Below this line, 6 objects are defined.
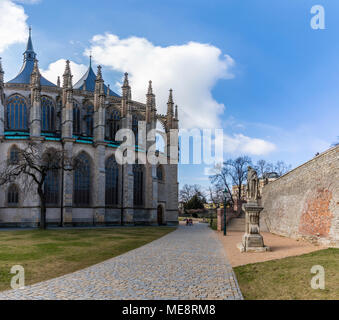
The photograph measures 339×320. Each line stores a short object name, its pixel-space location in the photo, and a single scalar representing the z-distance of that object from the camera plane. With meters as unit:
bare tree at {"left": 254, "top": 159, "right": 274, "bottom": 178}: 63.50
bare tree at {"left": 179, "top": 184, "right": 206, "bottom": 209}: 97.25
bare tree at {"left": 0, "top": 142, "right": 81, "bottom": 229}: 26.42
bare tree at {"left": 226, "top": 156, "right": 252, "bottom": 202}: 54.06
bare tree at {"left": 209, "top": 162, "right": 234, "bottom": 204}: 53.78
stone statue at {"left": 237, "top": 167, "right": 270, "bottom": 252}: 14.64
